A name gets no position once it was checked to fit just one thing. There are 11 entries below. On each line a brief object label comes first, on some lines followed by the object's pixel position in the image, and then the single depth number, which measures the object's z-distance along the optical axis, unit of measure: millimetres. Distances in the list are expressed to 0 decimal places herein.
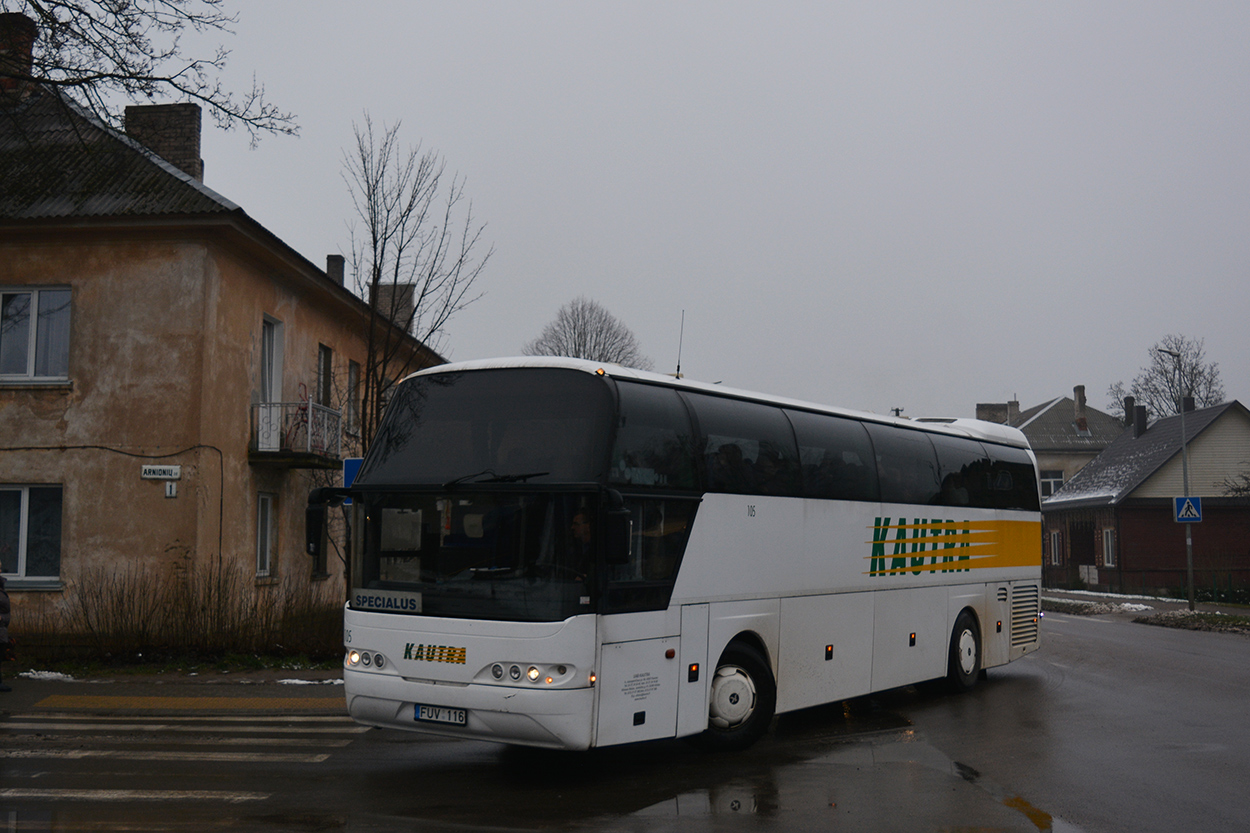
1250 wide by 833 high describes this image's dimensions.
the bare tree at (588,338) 61750
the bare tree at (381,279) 19703
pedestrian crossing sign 28484
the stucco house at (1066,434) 78625
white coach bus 8242
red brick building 46094
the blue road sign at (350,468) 14891
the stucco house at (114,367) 18672
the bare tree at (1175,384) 67312
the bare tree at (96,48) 14531
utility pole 30317
